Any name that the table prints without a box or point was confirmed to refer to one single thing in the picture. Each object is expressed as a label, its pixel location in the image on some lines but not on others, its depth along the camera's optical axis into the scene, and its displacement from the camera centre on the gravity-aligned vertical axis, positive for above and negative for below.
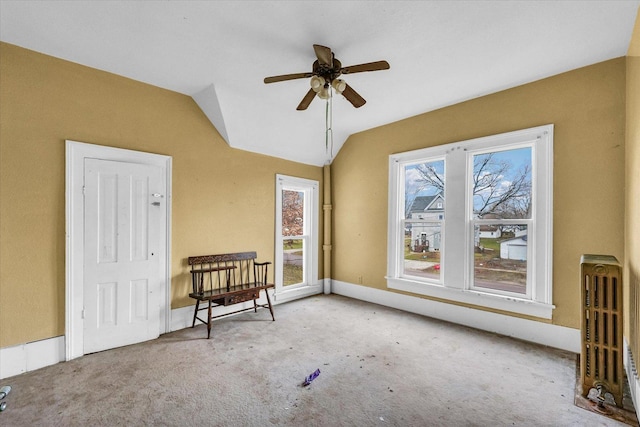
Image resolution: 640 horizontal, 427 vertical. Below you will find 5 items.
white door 2.68 -0.42
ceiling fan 2.12 +1.14
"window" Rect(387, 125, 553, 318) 2.91 -0.10
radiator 1.96 -0.83
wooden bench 3.20 -0.89
